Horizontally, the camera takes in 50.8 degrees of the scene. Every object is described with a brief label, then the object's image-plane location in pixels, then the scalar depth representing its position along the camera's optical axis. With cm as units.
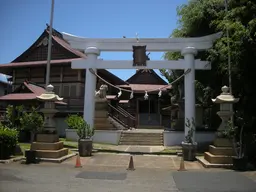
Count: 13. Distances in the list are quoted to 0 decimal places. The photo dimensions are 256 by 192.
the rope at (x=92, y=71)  1618
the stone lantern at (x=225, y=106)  1200
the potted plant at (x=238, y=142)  1055
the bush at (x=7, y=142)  1152
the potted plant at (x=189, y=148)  1328
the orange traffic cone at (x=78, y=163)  1102
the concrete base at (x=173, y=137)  1962
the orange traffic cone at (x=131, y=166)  1072
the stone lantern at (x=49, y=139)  1228
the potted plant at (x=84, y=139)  1398
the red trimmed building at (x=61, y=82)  2278
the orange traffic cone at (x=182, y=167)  1088
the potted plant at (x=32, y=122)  1193
